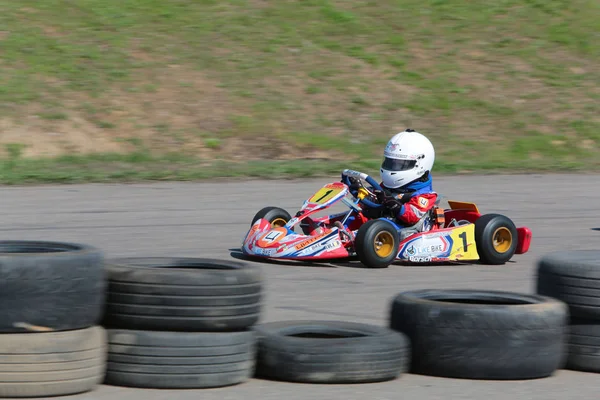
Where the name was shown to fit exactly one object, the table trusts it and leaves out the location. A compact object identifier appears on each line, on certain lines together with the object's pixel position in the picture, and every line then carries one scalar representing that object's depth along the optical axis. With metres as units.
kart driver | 18.91
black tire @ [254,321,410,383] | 10.23
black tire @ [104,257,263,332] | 9.83
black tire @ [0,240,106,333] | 9.12
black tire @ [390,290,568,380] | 10.46
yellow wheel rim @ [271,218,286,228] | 19.37
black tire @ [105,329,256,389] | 9.80
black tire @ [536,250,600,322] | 11.04
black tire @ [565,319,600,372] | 11.16
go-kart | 18.12
